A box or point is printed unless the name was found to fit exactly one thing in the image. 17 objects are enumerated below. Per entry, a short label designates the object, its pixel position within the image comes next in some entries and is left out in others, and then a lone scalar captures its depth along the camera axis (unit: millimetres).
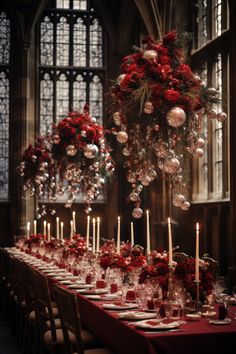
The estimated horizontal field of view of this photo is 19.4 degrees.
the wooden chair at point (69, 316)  4605
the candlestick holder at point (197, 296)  4989
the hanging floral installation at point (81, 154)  11602
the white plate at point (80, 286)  6808
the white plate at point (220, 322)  4562
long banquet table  4250
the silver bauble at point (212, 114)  7703
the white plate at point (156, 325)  4395
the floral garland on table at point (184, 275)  5062
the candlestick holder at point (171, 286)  5051
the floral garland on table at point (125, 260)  6168
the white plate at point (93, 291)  6312
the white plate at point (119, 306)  5305
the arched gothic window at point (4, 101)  17812
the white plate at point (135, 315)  4809
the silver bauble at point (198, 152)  7695
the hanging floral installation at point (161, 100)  7465
